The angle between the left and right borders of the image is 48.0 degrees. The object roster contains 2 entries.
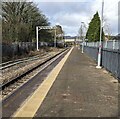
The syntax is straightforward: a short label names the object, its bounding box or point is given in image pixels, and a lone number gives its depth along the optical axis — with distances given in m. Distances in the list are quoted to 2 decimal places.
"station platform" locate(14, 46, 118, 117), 3.40
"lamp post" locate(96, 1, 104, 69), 10.33
